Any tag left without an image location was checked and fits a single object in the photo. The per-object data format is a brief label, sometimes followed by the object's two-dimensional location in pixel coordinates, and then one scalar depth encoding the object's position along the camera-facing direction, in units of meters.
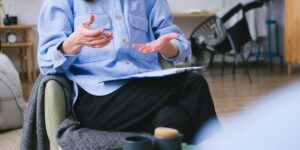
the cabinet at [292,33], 4.50
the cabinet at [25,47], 4.73
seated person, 1.25
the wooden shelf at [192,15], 5.20
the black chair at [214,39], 4.67
